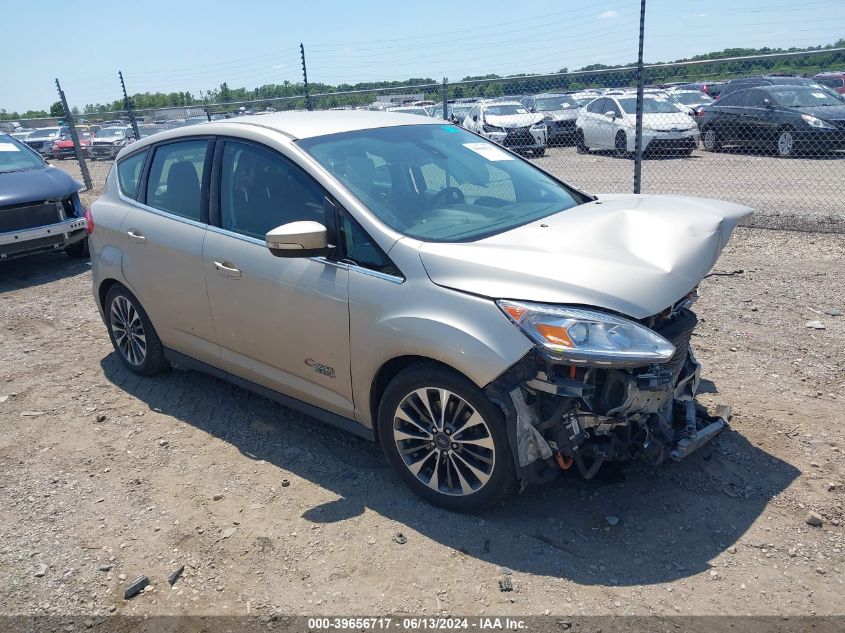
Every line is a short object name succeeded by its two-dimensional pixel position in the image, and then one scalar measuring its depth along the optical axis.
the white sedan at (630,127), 14.91
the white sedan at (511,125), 16.47
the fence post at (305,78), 12.09
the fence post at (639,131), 7.74
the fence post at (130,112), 15.23
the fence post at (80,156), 14.91
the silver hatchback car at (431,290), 2.79
